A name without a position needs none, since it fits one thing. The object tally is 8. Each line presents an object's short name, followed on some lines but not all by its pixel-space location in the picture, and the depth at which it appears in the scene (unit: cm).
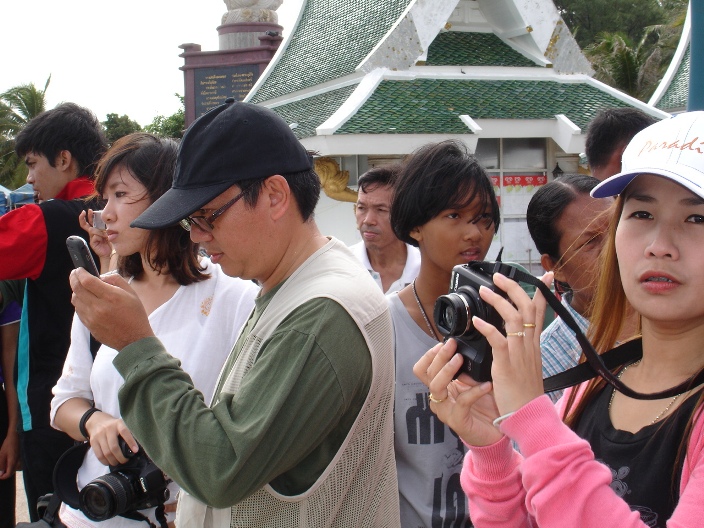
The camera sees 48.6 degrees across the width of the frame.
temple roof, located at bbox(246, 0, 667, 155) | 980
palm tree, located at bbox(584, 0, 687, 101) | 2473
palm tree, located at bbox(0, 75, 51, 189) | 3241
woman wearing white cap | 123
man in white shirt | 388
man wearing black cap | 155
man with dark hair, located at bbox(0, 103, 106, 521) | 310
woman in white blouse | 230
